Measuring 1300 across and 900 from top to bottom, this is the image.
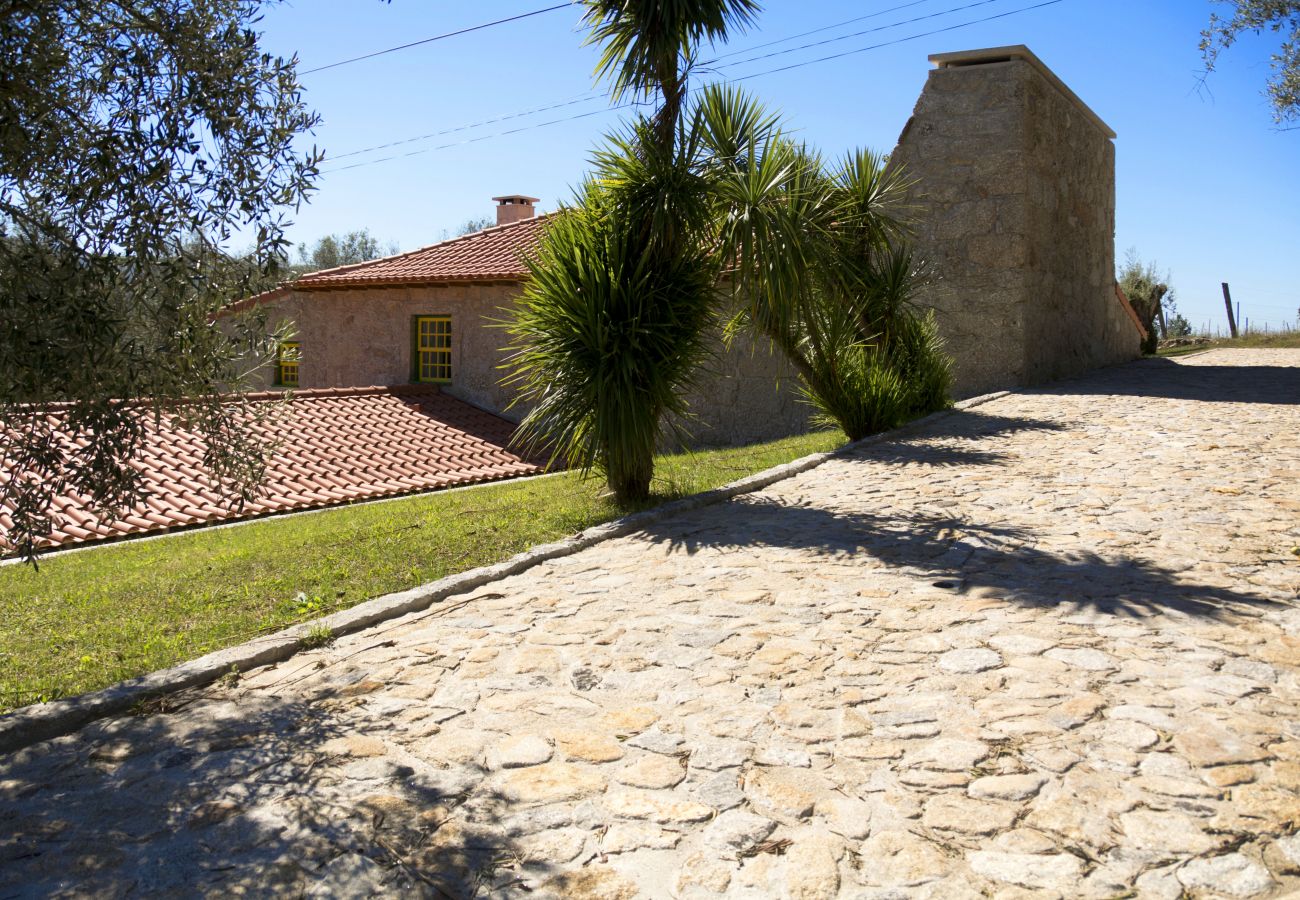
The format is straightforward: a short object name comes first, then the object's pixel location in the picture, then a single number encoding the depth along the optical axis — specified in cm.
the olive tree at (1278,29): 1288
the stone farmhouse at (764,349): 1452
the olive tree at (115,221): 432
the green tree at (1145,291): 2528
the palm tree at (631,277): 846
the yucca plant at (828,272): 871
